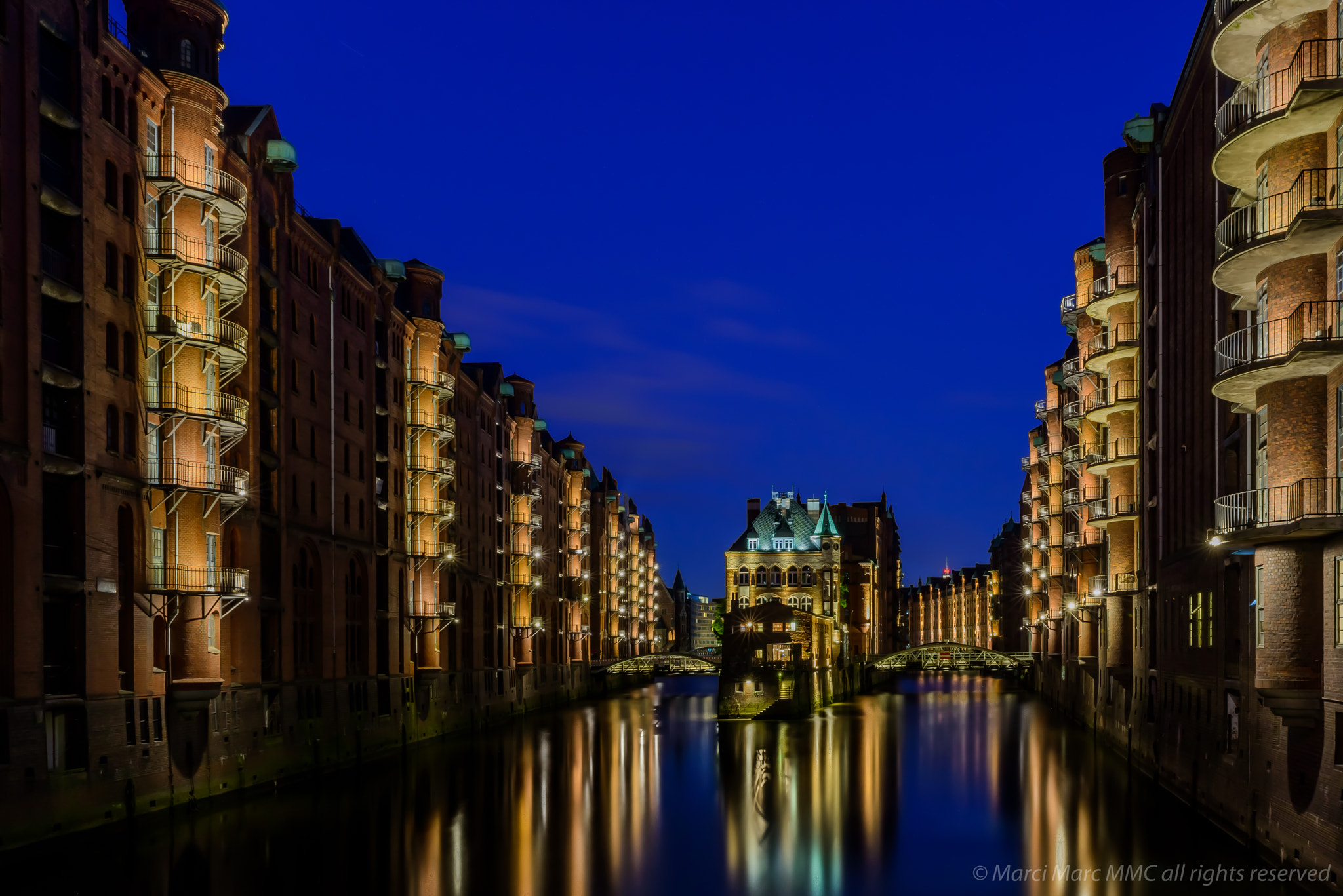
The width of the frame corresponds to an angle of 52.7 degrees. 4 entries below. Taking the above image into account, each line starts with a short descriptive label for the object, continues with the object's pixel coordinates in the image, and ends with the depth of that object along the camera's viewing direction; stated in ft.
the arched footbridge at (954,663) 506.89
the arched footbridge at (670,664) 491.31
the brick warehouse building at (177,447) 127.34
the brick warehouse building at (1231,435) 95.09
